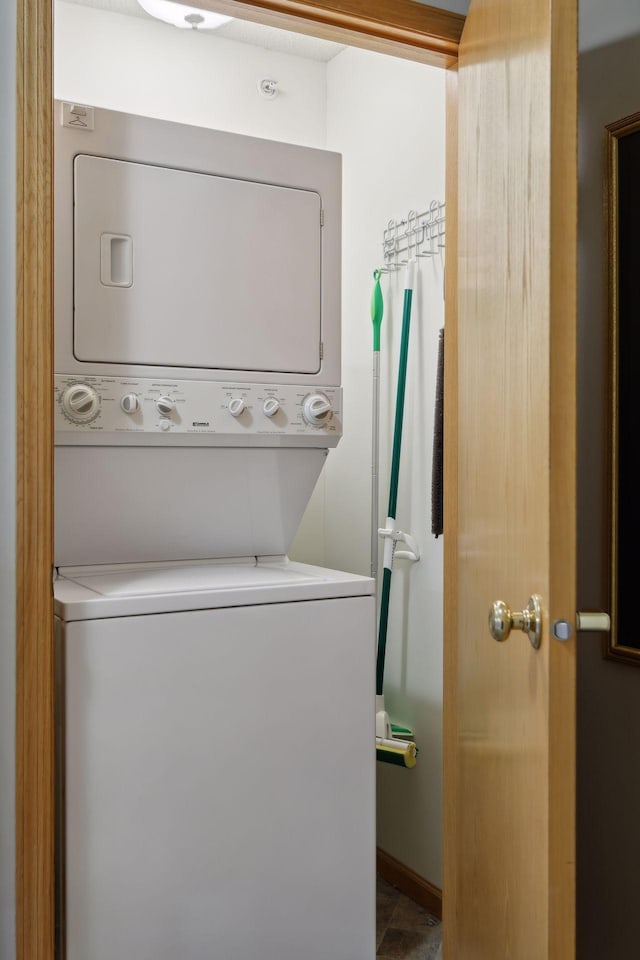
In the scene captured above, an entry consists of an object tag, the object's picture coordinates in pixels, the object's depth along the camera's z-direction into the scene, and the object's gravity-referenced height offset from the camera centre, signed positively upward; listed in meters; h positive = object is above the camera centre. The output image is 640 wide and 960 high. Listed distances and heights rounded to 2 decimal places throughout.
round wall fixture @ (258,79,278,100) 3.01 +1.35
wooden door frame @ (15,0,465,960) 1.47 -0.03
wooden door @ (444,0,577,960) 1.25 +0.00
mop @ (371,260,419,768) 2.57 -0.20
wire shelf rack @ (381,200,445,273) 2.51 +0.73
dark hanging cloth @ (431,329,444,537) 2.37 +0.03
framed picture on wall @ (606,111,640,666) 1.77 +0.20
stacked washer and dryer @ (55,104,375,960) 1.62 -0.23
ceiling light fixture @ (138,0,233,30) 2.51 +1.38
